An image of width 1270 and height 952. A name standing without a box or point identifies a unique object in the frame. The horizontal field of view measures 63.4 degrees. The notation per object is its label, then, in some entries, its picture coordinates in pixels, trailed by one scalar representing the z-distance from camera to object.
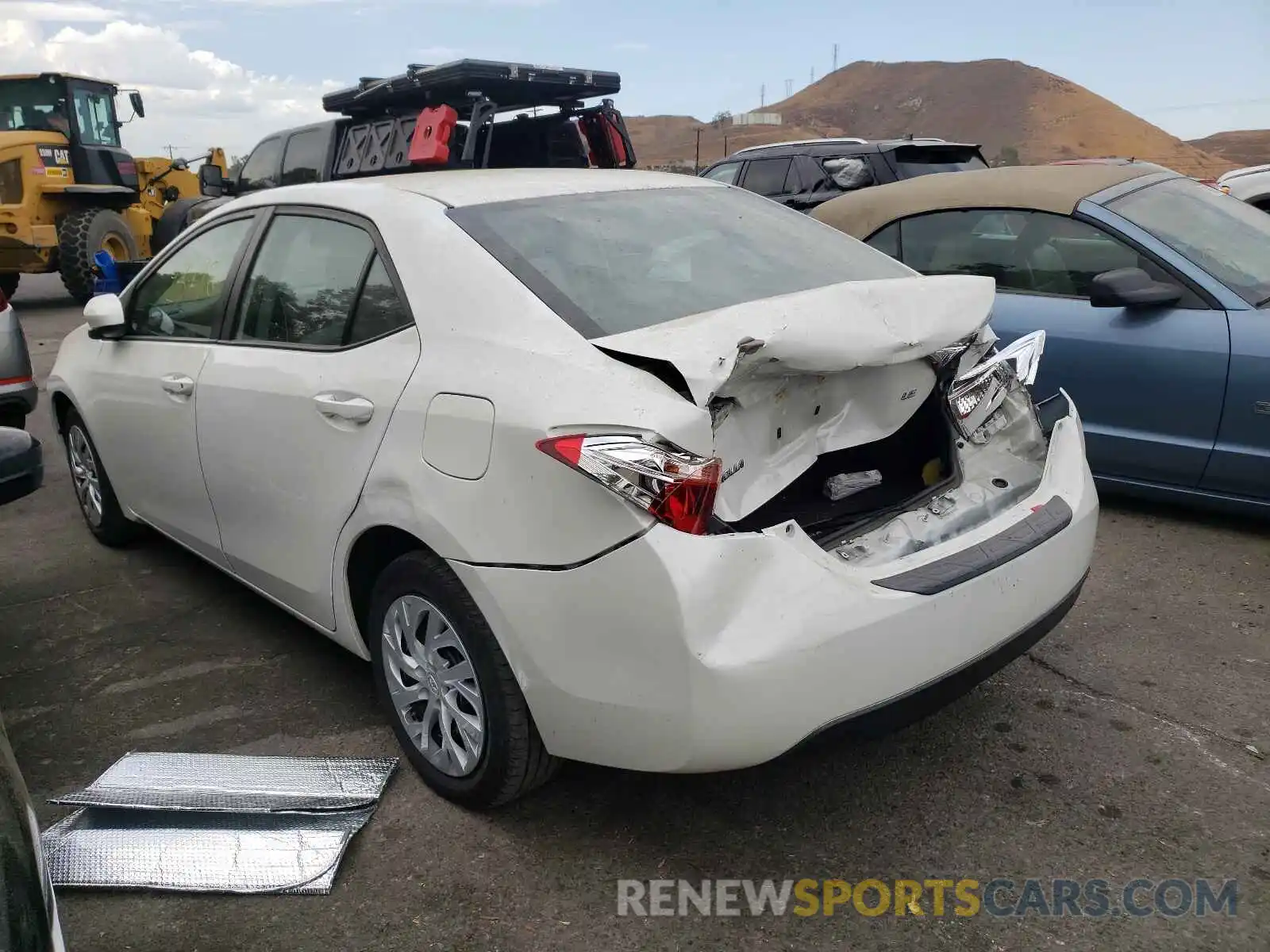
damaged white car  2.07
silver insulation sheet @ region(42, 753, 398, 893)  2.42
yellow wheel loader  12.41
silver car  5.75
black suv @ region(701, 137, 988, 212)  9.54
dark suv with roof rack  5.74
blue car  4.08
